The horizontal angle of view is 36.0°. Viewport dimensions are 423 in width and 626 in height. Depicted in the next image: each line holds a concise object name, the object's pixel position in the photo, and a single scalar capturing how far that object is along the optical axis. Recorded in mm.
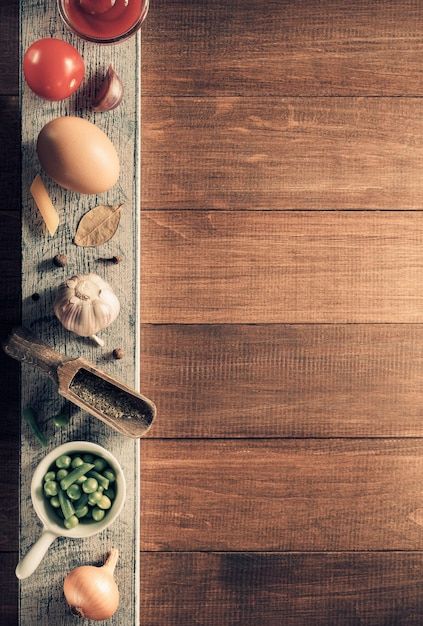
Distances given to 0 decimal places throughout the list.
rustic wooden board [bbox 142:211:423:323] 1002
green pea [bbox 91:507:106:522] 831
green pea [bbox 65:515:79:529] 825
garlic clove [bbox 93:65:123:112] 830
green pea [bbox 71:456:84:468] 831
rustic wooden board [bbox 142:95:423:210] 998
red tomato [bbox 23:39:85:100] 806
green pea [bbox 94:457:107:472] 835
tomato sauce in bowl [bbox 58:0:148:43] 808
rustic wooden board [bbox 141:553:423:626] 1020
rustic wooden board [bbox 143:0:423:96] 991
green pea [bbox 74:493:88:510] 826
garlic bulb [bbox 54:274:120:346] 819
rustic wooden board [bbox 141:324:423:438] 1007
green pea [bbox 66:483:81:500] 820
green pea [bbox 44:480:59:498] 823
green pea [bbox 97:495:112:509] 828
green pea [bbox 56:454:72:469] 832
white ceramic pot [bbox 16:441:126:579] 828
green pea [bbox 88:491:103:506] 823
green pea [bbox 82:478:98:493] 816
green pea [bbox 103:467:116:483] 832
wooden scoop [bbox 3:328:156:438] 811
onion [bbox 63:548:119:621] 819
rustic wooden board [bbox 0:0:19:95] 986
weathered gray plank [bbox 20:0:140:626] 853
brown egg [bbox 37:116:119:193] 780
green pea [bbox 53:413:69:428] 847
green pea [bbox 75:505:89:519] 828
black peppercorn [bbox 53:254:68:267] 848
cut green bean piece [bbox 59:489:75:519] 821
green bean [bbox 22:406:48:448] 850
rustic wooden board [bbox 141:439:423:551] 1015
